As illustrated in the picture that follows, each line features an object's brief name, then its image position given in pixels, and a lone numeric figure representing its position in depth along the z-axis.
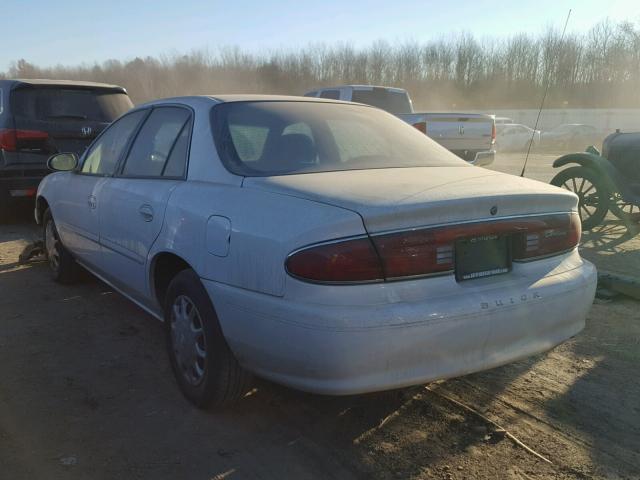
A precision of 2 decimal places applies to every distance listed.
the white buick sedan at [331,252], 2.23
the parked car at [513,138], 29.44
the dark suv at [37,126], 7.18
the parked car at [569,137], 31.41
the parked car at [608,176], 7.07
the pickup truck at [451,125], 10.71
